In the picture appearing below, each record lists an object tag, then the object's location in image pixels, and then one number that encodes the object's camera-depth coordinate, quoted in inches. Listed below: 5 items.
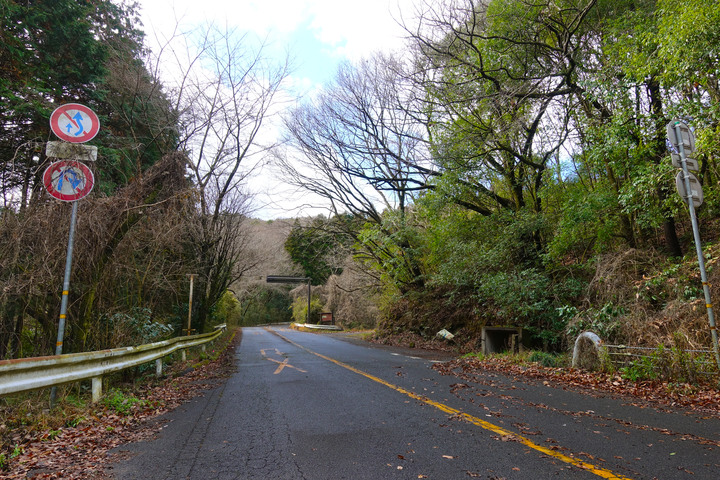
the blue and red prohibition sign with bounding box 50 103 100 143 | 223.0
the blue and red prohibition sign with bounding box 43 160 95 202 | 227.1
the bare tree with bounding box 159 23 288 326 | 544.7
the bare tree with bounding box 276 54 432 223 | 688.0
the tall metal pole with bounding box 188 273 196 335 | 605.3
